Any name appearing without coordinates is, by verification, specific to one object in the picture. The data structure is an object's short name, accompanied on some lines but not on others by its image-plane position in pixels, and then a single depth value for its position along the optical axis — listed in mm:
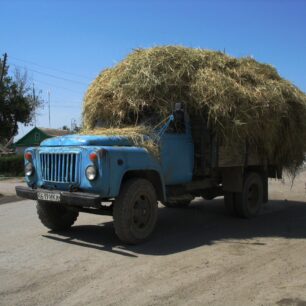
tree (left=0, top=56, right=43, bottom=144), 38688
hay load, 9102
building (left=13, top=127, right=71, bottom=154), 53678
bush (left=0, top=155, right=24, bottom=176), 30786
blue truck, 7586
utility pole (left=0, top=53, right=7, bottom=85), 36409
